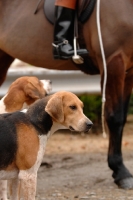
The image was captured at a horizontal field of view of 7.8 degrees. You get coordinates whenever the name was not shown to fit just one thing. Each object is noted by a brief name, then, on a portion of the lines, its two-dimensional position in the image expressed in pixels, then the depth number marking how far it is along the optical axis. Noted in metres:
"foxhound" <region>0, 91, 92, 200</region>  7.69
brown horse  10.17
